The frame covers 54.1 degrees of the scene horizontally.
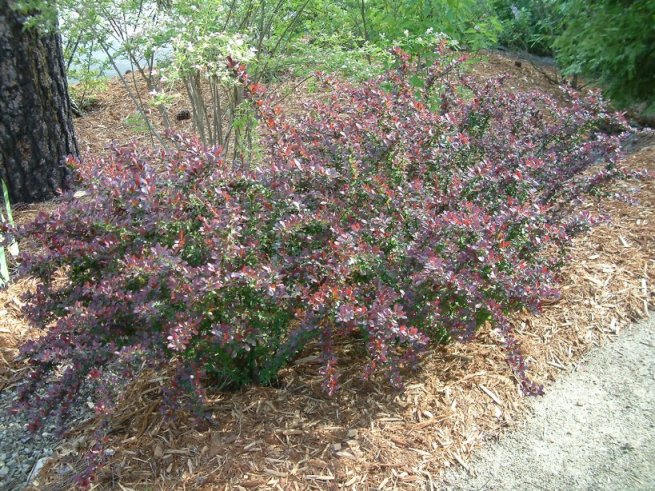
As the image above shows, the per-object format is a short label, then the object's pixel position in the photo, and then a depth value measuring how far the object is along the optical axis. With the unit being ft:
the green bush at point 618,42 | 20.82
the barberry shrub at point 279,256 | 8.02
